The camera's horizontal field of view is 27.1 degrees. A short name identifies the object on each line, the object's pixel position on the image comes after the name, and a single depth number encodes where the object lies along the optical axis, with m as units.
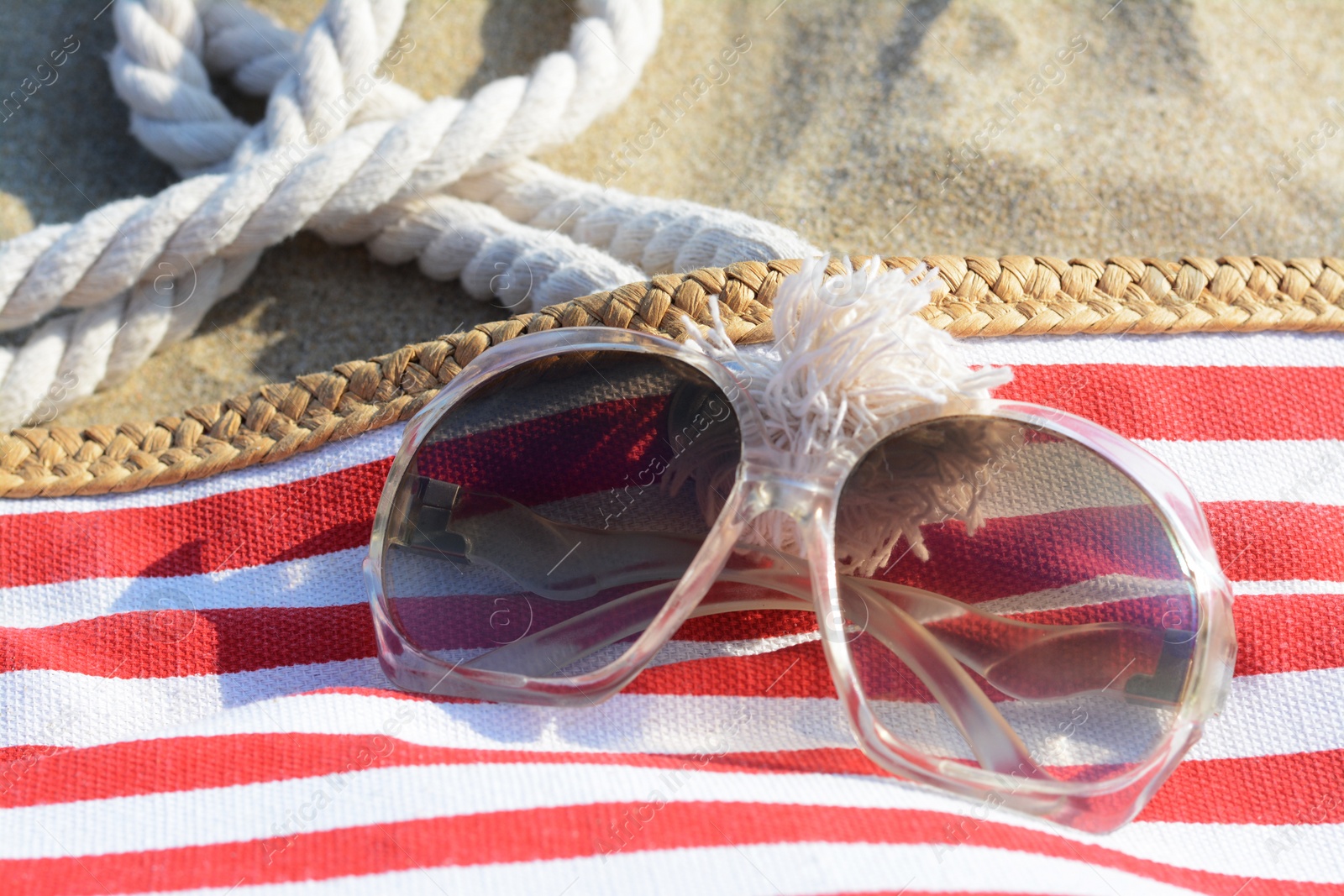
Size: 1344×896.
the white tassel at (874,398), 0.42
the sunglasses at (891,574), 0.42
